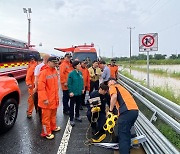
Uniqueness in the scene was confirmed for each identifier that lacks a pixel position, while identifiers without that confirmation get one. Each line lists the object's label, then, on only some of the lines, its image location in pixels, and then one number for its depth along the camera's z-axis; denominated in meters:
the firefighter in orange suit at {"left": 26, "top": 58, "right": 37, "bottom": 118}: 4.56
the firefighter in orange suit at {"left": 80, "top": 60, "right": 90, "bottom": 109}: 5.15
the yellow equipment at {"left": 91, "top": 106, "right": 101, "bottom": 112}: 3.59
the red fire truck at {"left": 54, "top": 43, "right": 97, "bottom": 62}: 11.13
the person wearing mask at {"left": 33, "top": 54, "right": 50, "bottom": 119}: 4.01
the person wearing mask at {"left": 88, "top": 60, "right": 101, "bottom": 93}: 6.00
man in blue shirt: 5.99
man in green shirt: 4.10
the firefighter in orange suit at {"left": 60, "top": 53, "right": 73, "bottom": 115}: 4.70
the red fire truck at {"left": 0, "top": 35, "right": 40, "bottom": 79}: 8.63
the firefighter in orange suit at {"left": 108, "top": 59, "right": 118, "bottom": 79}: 7.08
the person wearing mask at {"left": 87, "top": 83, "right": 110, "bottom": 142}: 3.52
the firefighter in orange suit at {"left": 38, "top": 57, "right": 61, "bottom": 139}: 3.37
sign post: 5.16
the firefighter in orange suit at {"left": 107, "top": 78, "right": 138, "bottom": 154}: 2.71
